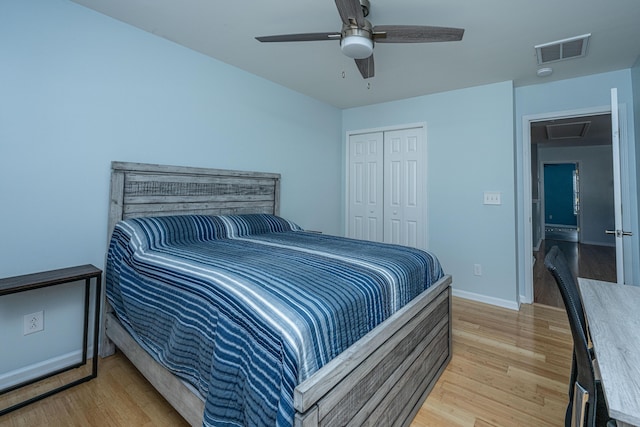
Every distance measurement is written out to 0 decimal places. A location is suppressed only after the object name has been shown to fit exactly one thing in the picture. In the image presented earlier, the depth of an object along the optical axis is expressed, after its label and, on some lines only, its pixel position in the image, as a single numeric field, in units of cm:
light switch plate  314
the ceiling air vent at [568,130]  439
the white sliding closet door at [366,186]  404
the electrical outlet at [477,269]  327
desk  62
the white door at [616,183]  198
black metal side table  156
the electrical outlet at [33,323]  181
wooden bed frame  102
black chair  87
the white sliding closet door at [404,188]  370
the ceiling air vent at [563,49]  228
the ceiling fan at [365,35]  163
